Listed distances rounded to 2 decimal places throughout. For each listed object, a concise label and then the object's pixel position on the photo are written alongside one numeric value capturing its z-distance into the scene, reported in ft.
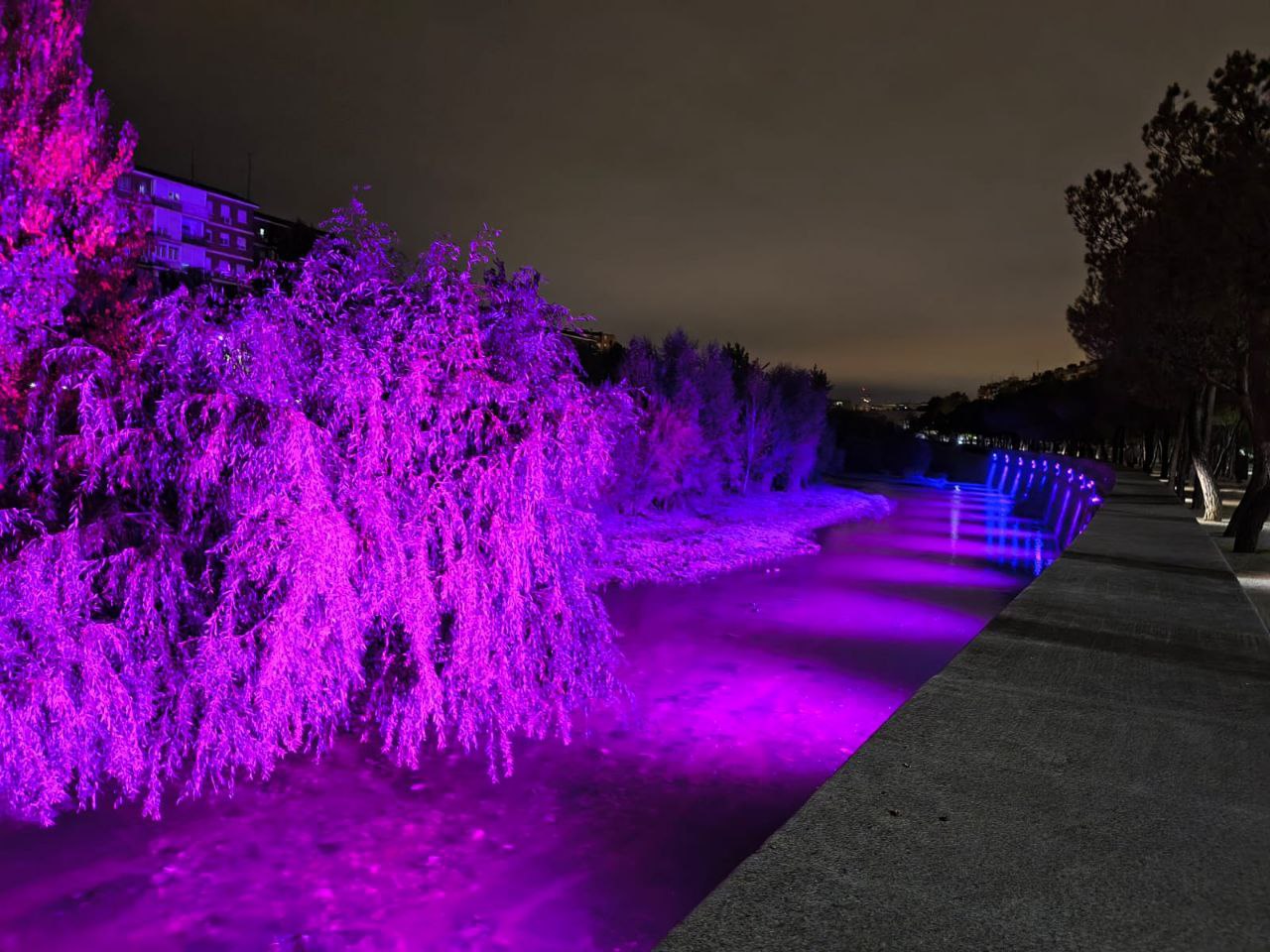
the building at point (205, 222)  189.67
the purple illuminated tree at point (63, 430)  18.39
